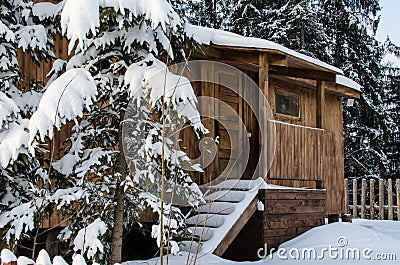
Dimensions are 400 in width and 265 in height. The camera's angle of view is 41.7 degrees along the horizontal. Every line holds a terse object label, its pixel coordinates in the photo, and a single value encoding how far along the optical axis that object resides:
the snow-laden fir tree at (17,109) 4.01
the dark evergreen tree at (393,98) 19.95
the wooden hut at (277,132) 7.09
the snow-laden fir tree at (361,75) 18.45
